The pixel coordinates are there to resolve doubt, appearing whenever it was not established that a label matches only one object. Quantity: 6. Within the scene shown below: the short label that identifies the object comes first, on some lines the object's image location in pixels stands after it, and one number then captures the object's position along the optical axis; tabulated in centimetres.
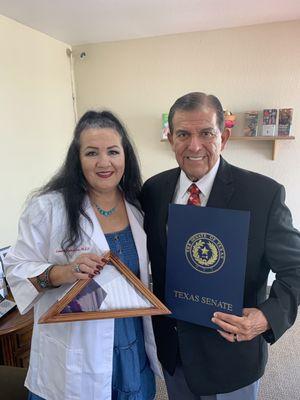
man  99
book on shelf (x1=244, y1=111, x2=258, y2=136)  304
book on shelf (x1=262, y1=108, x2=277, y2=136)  298
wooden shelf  296
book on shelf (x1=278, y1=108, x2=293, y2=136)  295
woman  108
